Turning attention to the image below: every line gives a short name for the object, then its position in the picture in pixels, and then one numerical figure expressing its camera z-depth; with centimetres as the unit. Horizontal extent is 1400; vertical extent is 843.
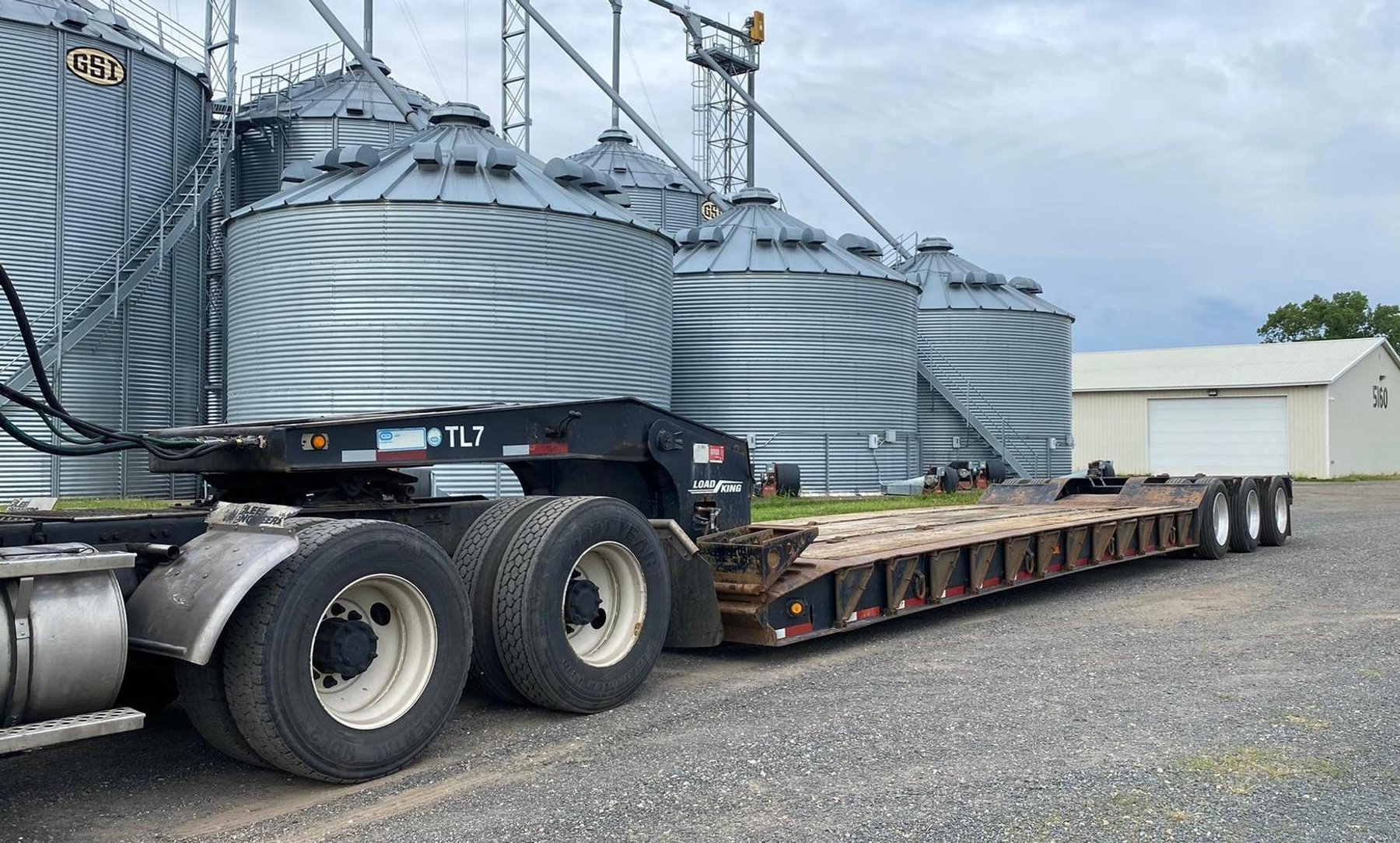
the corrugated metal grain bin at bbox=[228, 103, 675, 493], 2120
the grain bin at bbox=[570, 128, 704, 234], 3991
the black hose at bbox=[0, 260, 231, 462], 523
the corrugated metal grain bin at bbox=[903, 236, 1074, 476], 3519
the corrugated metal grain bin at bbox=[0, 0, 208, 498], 2277
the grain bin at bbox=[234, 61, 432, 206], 2988
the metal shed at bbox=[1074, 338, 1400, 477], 4841
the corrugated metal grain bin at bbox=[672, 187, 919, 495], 2936
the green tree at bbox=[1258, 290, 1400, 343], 7700
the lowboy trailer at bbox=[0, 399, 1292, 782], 488
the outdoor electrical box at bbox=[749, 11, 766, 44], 4462
